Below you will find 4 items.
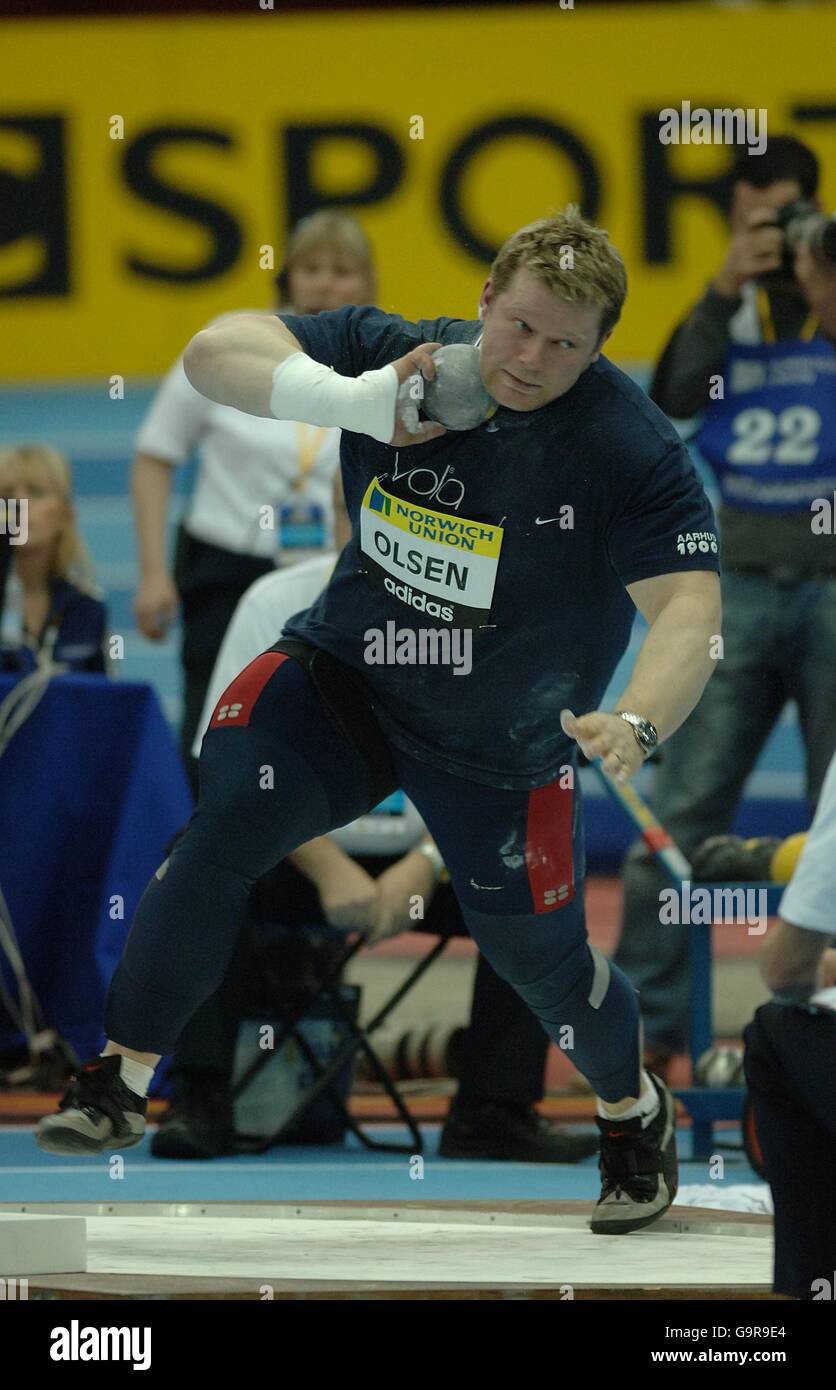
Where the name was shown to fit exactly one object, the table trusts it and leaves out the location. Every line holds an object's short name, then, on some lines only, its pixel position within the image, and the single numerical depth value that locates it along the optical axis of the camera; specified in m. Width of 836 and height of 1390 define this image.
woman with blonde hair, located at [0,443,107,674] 13.27
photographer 11.77
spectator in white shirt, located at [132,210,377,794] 12.93
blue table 12.41
